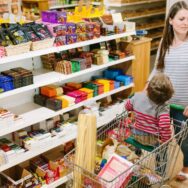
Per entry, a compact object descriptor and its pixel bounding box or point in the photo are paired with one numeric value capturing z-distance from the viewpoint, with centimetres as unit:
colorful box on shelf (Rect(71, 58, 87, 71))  325
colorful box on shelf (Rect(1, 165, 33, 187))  288
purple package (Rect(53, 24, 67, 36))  304
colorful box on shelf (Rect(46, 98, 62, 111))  310
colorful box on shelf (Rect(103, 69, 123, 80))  389
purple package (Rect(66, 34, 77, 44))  309
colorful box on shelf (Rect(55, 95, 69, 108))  318
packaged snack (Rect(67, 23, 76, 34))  315
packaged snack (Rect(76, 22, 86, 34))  321
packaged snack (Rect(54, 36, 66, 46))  301
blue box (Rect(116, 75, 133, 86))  385
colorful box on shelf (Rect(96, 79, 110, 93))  363
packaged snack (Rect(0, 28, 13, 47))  270
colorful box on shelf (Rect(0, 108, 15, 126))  273
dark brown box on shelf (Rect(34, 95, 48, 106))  323
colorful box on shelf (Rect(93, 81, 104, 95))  356
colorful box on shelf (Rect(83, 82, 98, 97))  350
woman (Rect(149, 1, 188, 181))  267
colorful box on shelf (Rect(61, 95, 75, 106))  321
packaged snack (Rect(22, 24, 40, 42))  286
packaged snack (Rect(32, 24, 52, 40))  293
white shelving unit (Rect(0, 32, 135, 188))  276
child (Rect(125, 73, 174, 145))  227
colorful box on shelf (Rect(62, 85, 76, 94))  347
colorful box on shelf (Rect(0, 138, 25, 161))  279
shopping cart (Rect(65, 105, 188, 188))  192
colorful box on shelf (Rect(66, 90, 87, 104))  330
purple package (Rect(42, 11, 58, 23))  327
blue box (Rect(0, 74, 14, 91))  270
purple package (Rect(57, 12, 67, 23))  325
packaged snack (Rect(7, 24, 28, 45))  276
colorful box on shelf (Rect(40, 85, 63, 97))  325
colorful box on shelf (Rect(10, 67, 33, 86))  281
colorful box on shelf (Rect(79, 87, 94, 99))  342
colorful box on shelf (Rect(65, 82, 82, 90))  353
